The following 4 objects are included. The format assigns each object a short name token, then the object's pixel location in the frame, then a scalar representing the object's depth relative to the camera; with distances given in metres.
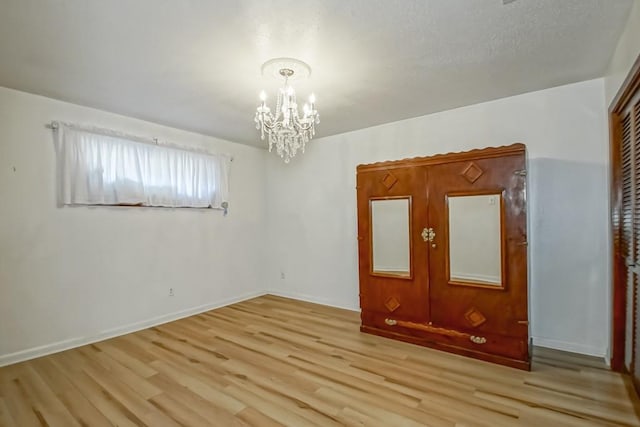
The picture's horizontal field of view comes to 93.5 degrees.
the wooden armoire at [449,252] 2.46
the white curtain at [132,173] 2.99
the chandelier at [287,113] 2.26
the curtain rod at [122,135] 2.90
